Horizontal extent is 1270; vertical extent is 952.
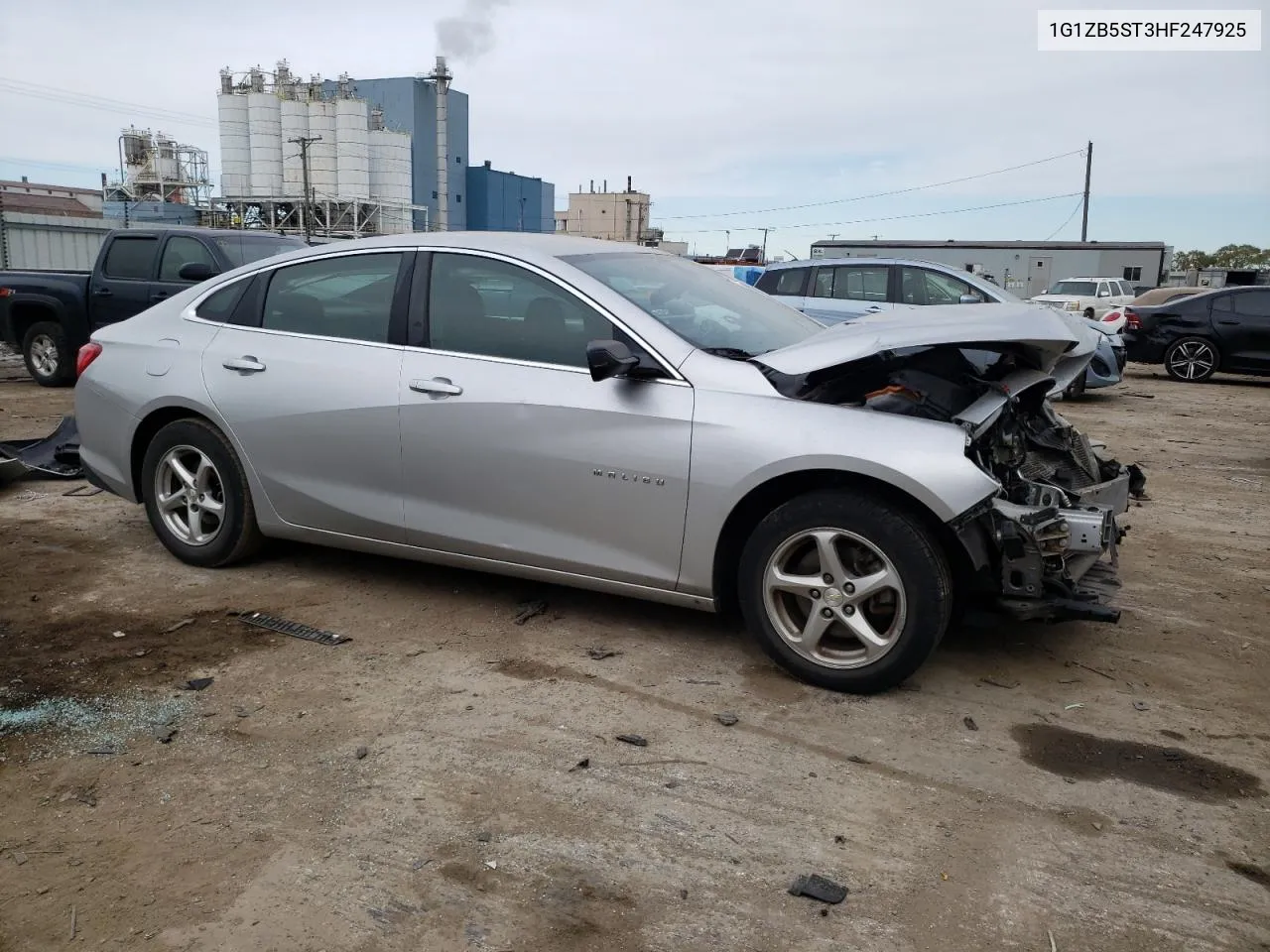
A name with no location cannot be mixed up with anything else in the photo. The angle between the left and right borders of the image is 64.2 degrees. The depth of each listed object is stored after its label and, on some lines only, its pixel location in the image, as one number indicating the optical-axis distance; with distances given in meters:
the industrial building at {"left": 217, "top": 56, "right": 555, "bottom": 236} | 52.22
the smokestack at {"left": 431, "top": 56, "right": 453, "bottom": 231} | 59.97
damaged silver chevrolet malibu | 3.64
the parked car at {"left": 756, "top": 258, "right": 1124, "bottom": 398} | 12.20
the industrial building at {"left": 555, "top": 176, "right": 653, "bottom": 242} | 77.62
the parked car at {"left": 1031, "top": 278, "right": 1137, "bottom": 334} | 24.67
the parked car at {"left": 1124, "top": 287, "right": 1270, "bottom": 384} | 14.74
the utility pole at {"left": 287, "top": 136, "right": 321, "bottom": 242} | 46.72
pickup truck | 10.59
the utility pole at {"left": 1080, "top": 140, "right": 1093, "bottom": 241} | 54.78
